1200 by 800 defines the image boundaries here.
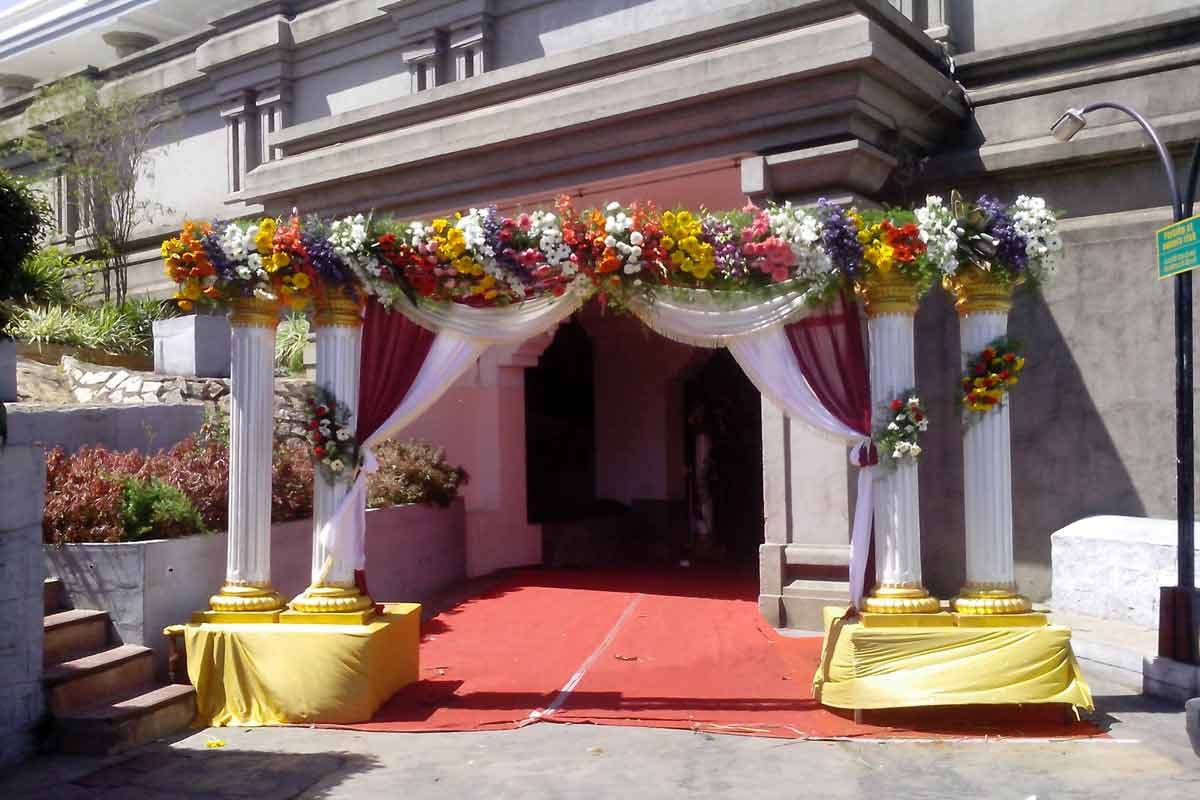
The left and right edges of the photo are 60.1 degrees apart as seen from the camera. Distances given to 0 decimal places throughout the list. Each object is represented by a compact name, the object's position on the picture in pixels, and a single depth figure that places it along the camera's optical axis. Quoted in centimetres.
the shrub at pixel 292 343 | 1427
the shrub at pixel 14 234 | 646
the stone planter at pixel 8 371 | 979
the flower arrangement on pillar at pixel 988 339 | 681
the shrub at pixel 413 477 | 1100
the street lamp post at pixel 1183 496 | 730
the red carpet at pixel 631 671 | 674
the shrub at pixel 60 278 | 1360
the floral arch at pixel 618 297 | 684
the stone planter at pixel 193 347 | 1254
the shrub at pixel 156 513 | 759
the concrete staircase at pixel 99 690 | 629
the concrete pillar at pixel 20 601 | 611
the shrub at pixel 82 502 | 730
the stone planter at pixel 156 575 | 720
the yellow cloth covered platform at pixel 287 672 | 681
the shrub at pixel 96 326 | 1366
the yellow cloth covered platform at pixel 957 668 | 655
